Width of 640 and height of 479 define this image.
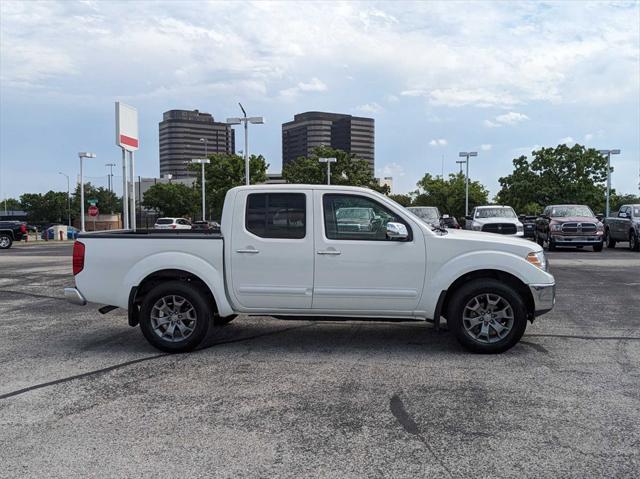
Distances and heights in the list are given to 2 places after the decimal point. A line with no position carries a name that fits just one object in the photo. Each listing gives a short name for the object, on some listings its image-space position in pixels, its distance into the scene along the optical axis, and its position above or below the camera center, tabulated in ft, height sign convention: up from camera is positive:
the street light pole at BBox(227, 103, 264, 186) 119.29 +20.34
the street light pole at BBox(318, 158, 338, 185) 165.26 +17.04
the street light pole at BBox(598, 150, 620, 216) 139.44 +16.46
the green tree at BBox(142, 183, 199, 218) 249.14 +8.56
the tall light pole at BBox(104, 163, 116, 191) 286.66 +18.83
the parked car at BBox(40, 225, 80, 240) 161.27 -4.13
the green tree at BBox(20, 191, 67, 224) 280.92 +5.98
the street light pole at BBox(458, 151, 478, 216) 167.02 +18.88
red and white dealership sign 48.19 +7.76
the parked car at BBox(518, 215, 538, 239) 103.50 -1.50
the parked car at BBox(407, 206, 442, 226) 77.92 +1.01
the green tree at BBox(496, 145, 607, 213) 164.55 +12.09
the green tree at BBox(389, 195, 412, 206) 303.31 +11.38
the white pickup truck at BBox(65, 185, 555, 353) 20.47 -1.78
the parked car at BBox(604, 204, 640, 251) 73.00 -0.82
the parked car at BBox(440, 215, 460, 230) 74.95 -0.34
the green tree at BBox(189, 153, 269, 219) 180.34 +14.59
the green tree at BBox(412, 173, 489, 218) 213.87 +9.59
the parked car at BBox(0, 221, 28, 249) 96.32 -2.22
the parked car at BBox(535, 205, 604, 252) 70.64 -1.25
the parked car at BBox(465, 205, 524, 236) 74.69 -0.07
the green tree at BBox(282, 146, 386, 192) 188.96 +16.54
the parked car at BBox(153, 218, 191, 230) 146.82 -0.57
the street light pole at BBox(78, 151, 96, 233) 157.03 +17.31
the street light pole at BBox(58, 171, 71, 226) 265.60 +5.90
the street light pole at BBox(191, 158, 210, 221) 160.43 +16.21
